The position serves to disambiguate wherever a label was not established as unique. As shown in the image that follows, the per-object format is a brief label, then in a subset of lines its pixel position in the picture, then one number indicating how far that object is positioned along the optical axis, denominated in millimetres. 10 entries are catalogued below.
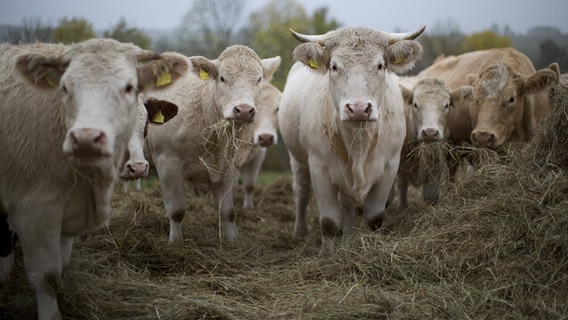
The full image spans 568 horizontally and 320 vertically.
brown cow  6398
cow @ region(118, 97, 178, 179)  4855
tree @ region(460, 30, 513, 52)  17470
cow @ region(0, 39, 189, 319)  3348
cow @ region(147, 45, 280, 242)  5629
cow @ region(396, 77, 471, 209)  6488
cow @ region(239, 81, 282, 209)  8873
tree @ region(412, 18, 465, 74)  18344
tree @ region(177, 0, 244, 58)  16062
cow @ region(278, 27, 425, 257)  4730
